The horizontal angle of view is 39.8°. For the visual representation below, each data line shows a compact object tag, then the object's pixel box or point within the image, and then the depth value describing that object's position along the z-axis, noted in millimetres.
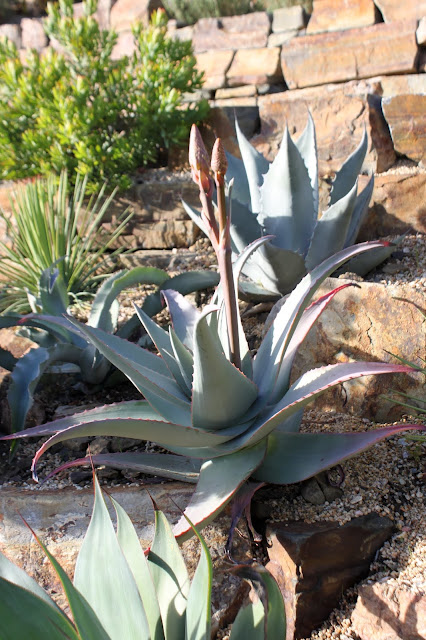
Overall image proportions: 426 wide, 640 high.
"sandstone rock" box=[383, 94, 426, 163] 3459
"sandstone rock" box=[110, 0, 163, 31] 5758
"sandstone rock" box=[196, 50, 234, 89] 4656
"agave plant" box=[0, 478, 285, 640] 1031
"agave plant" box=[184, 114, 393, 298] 2408
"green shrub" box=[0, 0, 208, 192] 3656
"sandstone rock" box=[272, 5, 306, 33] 4695
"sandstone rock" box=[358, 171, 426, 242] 3033
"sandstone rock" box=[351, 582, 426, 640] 1381
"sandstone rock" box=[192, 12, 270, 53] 4758
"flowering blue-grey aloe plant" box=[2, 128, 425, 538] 1392
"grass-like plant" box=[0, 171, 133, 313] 3129
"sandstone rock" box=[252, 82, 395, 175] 3516
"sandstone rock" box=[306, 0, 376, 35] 4285
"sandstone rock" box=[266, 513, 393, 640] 1511
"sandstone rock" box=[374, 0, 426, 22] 4141
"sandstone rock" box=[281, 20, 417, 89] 3998
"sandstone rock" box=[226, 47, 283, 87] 4430
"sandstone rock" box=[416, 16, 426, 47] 3930
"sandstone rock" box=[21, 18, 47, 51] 6305
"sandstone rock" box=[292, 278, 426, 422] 2041
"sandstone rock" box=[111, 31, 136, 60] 5535
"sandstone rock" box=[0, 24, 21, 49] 6414
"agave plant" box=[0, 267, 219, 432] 2053
